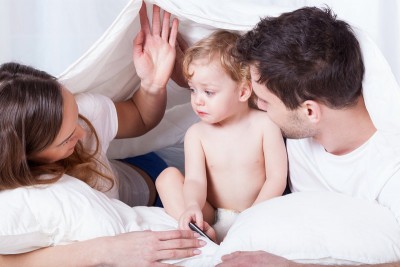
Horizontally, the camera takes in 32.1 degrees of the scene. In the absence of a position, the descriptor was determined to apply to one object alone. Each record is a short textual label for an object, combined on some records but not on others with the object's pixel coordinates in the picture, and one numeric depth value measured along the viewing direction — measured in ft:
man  4.50
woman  4.48
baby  5.18
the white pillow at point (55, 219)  4.46
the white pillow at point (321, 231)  4.15
